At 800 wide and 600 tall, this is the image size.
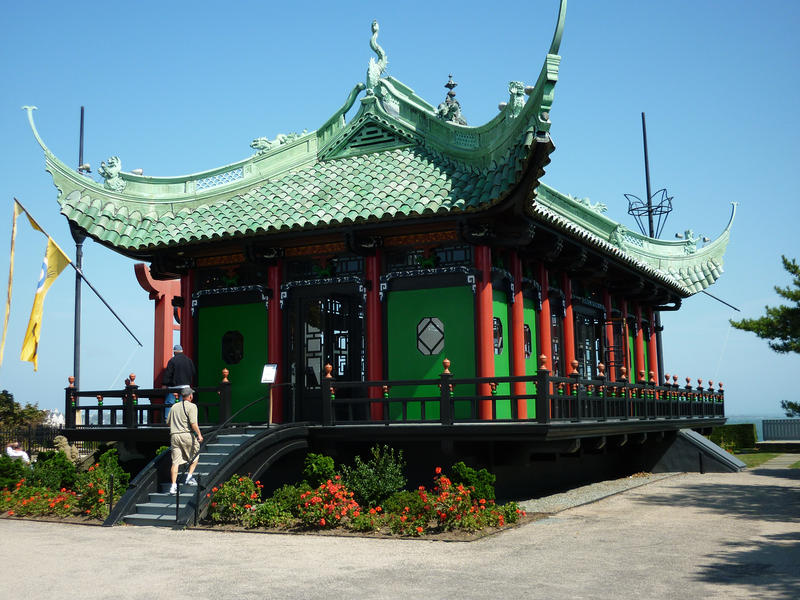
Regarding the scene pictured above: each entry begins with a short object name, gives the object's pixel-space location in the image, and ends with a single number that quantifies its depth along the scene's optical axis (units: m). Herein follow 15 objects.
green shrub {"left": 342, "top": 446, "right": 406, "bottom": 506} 14.03
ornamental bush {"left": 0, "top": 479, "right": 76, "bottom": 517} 15.21
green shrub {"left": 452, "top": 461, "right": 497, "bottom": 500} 13.31
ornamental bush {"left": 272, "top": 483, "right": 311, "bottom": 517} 13.52
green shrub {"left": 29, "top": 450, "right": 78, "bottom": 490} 16.91
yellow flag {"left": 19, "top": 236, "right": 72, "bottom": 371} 19.75
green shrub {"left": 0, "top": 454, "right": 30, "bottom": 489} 16.75
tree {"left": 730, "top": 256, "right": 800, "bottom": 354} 29.67
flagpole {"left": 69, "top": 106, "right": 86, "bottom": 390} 28.67
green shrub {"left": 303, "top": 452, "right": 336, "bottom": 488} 14.45
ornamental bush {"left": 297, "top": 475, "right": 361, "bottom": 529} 12.93
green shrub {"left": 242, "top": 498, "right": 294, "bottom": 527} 13.27
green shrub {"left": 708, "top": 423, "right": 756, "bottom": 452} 39.38
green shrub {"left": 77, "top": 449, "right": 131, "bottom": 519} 14.78
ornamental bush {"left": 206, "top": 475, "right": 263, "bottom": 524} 13.54
